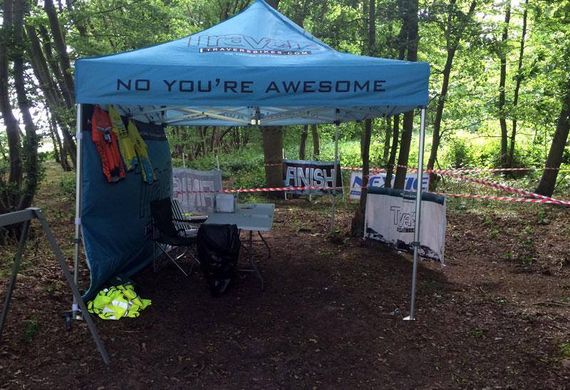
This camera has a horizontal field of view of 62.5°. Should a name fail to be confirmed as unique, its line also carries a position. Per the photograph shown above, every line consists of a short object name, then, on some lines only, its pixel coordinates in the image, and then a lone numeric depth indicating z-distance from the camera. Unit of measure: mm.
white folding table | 4808
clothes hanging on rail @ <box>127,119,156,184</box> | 5191
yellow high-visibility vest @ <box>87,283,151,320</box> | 3990
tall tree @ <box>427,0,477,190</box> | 6227
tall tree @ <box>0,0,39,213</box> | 5535
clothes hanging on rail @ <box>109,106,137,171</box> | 4609
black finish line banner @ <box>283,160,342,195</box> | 10109
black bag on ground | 4457
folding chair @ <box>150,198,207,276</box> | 5021
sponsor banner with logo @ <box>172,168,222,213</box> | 8750
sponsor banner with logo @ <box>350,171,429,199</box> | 10086
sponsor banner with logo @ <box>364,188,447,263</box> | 5422
